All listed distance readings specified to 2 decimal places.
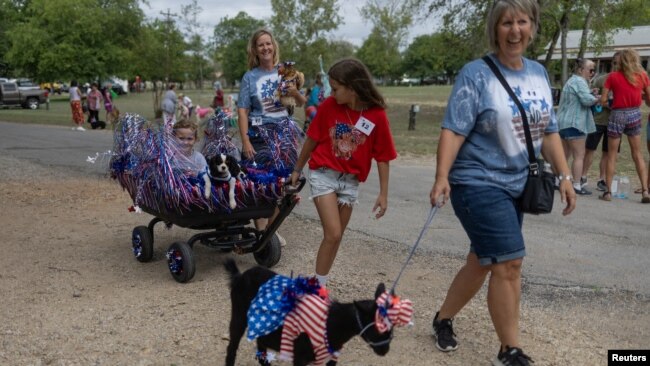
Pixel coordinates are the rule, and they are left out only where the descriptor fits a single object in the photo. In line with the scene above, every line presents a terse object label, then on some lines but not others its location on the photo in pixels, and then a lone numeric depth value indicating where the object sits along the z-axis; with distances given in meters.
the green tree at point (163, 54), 25.88
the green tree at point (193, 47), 28.04
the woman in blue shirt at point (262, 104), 5.39
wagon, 4.77
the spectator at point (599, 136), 8.64
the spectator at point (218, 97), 27.01
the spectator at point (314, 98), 17.53
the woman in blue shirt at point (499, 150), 3.08
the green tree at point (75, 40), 49.00
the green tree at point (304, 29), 38.28
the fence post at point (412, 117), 20.02
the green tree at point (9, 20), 42.70
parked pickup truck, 35.19
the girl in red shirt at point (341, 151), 3.89
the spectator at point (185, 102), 21.45
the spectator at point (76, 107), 21.59
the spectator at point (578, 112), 8.34
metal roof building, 47.41
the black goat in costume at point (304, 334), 2.50
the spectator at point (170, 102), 19.39
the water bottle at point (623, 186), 8.75
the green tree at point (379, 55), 80.25
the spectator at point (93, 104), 21.41
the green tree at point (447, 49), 23.27
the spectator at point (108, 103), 24.34
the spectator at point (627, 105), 8.12
